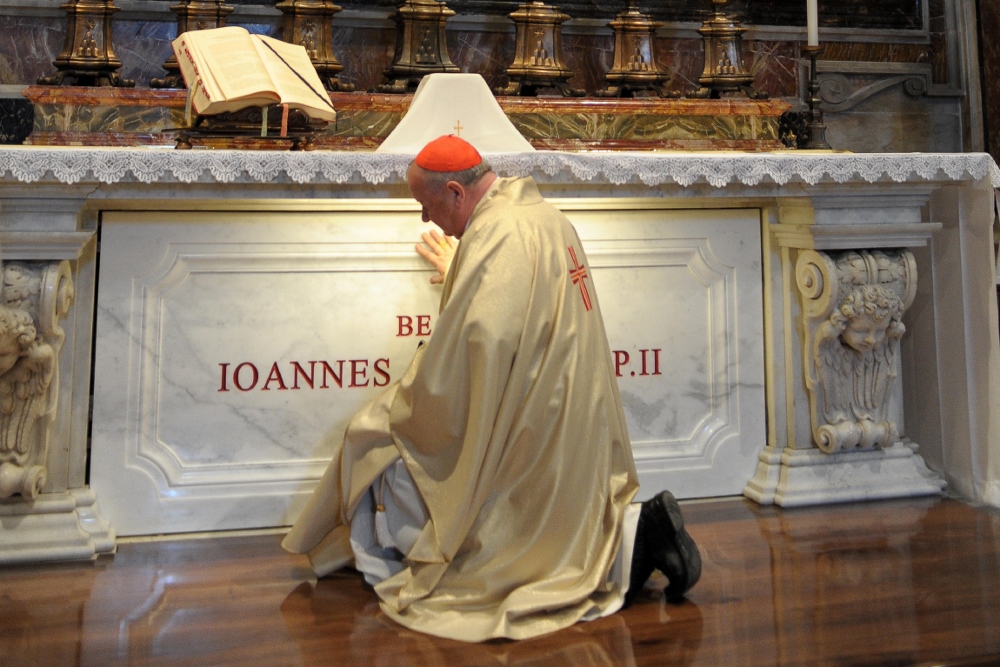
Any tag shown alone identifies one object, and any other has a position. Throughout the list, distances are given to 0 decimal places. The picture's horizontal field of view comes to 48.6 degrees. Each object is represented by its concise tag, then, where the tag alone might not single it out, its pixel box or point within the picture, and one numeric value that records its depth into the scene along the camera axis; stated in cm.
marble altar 370
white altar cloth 347
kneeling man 296
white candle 434
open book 373
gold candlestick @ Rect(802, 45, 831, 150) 450
